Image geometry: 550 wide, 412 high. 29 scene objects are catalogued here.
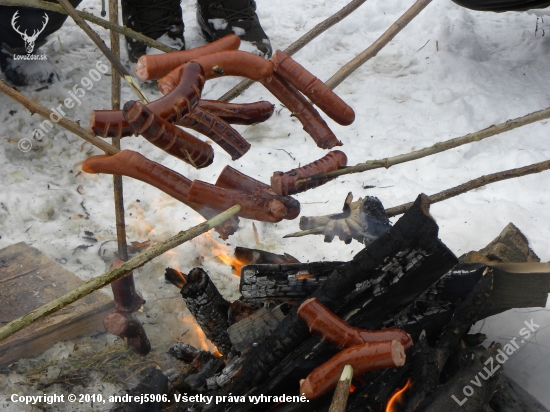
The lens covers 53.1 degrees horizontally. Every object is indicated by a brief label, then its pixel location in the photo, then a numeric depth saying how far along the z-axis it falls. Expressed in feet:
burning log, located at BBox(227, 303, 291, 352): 8.01
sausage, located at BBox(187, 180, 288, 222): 7.15
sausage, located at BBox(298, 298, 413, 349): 6.72
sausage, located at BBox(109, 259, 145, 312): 9.14
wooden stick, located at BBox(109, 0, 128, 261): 9.37
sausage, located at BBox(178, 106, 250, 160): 7.02
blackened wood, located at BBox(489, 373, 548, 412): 7.55
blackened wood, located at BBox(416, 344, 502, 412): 6.85
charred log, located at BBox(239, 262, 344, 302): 8.00
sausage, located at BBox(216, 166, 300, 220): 7.39
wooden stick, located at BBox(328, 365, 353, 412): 5.86
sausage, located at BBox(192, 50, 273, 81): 6.79
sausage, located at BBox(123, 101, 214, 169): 5.69
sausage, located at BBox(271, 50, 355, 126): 7.36
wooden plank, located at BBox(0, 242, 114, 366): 8.92
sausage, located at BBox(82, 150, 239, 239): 7.03
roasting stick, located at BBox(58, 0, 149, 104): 8.61
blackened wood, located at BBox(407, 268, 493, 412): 7.63
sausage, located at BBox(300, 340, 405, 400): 6.34
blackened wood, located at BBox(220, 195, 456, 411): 6.72
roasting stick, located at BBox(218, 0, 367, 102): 9.84
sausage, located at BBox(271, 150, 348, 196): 7.33
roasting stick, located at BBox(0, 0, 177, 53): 8.58
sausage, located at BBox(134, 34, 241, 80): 6.66
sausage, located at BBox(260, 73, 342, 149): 7.82
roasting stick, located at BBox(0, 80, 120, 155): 7.14
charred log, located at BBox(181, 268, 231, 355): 8.29
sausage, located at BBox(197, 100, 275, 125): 7.75
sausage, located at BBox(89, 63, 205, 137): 5.90
